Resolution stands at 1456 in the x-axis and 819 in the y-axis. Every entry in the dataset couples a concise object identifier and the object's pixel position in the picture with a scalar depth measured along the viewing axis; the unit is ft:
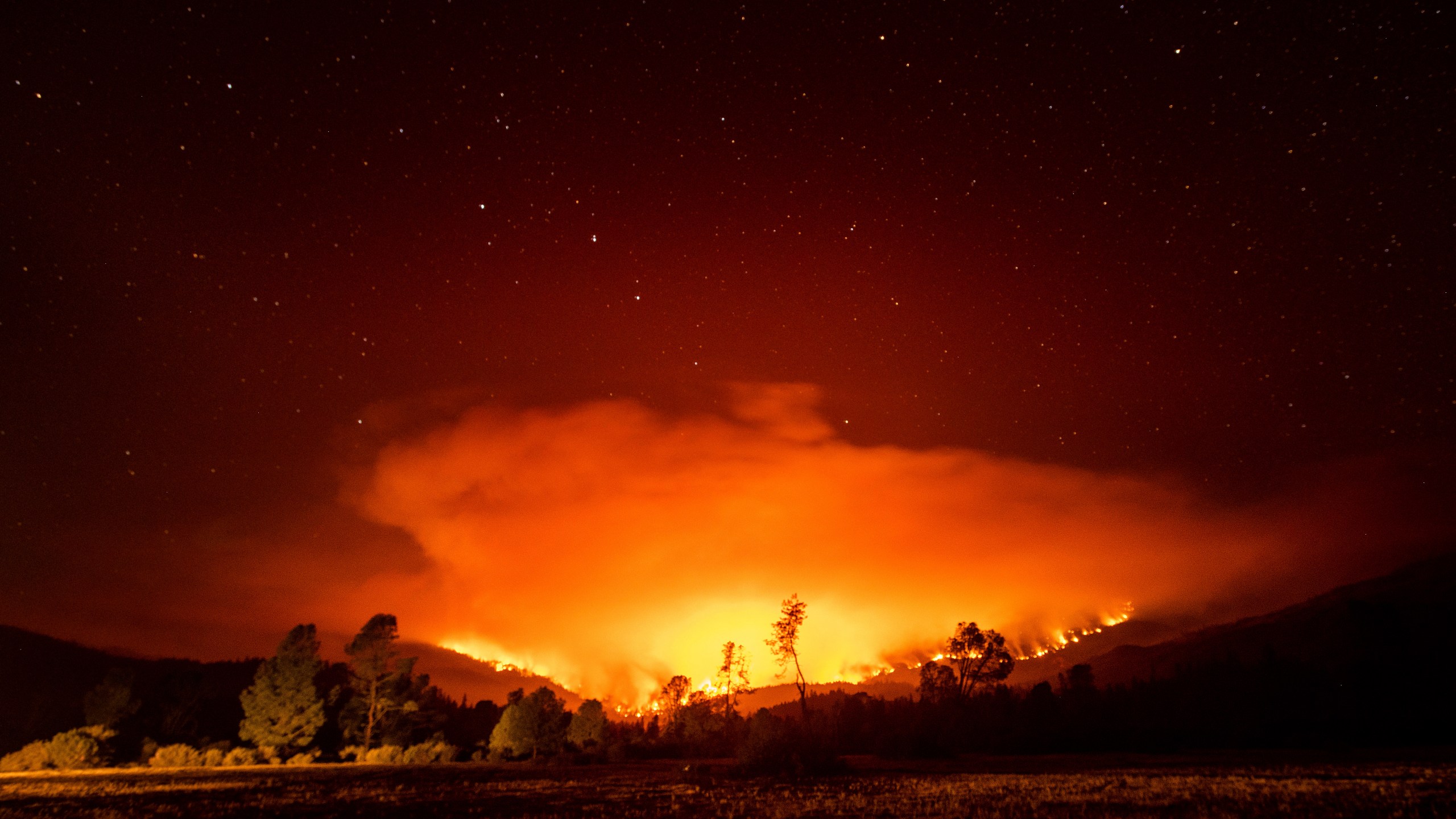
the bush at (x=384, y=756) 189.57
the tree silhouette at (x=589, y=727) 275.80
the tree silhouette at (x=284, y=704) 185.88
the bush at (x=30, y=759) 146.61
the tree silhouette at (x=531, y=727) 242.17
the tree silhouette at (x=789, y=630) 251.39
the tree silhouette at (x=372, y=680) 197.77
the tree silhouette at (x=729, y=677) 304.09
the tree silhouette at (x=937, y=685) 276.41
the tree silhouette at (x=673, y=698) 331.57
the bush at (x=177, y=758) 167.43
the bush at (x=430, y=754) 194.70
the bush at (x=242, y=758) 173.88
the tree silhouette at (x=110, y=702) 219.00
